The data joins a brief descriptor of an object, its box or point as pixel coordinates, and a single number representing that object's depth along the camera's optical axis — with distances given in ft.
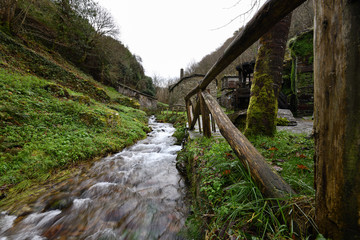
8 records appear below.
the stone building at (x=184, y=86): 67.00
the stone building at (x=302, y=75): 27.14
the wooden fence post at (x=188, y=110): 17.26
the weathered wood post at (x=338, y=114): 1.93
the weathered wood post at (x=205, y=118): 10.64
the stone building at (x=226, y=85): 56.10
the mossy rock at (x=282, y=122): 15.33
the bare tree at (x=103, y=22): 48.08
